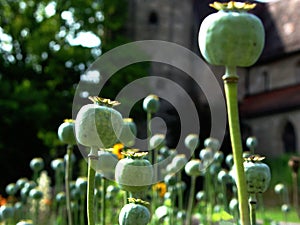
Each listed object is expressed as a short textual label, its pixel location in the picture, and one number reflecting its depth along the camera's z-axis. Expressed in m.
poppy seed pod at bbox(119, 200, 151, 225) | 0.82
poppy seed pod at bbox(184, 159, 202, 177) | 1.86
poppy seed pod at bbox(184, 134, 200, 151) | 2.25
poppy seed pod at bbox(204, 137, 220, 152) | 2.37
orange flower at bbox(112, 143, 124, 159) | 2.13
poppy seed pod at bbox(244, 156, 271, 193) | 0.87
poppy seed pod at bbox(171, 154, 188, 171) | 2.06
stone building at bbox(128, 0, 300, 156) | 17.33
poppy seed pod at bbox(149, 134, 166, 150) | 2.01
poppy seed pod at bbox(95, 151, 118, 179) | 1.27
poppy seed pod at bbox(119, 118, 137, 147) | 1.44
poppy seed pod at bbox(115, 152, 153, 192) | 0.84
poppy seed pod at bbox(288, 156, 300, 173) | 2.72
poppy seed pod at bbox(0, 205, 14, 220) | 1.88
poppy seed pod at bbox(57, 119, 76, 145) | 1.23
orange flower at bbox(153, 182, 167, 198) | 2.57
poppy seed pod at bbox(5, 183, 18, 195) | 2.82
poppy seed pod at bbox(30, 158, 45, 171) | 2.85
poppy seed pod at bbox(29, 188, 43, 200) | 2.18
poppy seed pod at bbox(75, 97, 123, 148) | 0.74
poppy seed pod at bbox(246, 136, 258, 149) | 1.89
